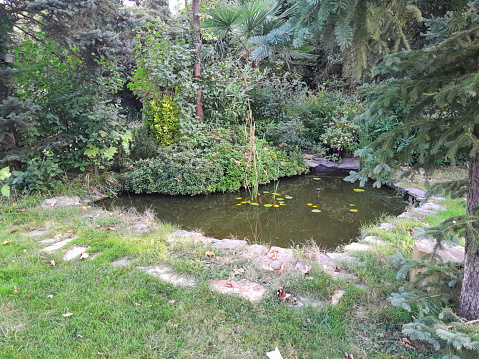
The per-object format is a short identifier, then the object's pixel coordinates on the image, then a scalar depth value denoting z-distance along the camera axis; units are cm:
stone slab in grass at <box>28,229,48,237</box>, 301
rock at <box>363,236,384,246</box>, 287
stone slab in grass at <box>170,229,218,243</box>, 301
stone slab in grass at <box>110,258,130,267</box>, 248
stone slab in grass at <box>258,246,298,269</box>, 248
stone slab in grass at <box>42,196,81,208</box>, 398
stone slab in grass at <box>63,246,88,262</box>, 256
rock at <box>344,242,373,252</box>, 272
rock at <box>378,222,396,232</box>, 324
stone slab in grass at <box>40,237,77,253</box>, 266
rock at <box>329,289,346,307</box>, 196
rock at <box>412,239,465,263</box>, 203
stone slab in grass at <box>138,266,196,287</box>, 222
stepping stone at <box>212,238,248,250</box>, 286
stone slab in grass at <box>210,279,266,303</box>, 206
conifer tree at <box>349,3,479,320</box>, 133
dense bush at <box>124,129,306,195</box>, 505
